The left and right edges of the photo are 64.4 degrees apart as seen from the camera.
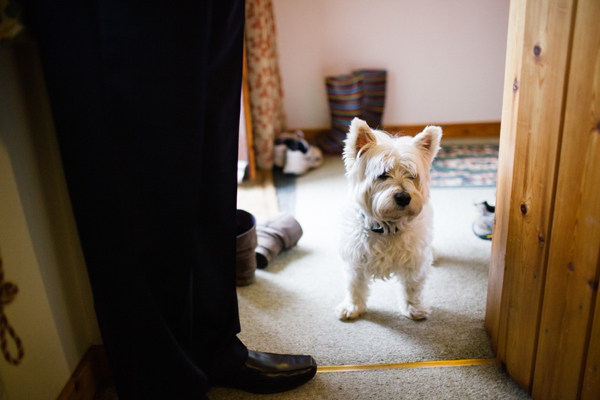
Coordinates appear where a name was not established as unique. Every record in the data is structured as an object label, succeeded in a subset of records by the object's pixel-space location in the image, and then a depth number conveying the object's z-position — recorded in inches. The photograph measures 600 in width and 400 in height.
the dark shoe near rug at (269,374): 56.4
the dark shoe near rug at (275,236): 85.7
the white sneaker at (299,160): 136.8
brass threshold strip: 60.1
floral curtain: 127.6
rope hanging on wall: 36.7
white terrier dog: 61.6
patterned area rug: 125.0
